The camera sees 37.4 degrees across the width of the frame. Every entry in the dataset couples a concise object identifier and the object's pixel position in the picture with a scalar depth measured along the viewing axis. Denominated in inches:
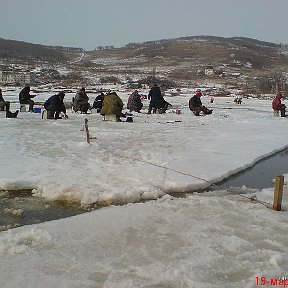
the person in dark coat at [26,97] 652.1
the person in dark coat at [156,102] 663.7
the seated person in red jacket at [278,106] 709.2
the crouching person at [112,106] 553.9
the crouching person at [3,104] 632.7
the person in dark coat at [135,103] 681.0
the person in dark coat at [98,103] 680.7
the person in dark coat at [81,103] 653.3
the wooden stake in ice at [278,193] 214.7
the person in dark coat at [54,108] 565.6
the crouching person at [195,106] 690.8
